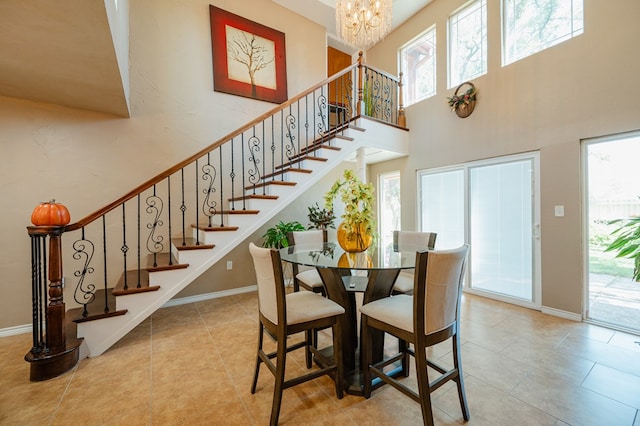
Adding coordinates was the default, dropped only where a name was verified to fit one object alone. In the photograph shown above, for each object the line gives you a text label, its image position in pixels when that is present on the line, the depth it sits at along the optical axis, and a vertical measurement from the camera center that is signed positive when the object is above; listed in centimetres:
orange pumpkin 206 -1
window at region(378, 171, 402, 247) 528 +17
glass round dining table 181 -57
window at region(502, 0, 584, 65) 298 +227
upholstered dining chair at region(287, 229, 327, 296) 250 -36
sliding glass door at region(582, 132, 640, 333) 268 -12
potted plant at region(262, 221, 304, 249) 384 -35
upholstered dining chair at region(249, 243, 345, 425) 155 -68
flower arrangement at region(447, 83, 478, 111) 383 +166
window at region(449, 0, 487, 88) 382 +257
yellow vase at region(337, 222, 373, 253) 223 -24
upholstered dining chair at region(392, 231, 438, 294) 234 -36
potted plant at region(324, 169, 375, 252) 221 -3
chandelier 291 +219
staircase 216 -12
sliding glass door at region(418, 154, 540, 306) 335 -17
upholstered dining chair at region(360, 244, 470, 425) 144 -65
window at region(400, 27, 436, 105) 459 +266
